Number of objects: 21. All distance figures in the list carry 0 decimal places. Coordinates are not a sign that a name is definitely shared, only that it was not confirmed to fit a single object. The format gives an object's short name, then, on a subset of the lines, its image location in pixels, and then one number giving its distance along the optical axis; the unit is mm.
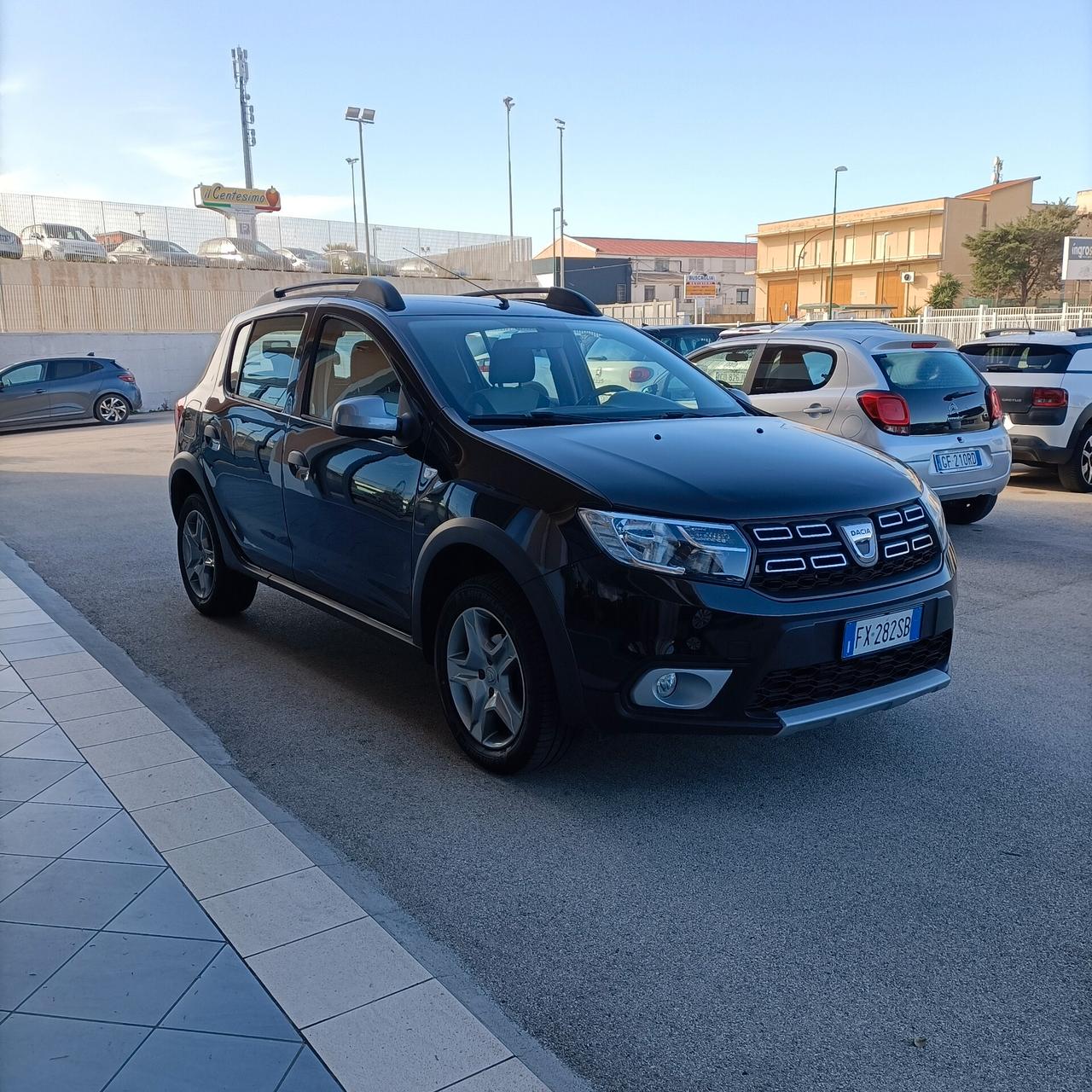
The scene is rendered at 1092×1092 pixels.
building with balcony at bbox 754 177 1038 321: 63031
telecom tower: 61594
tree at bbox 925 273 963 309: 60156
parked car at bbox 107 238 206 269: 37969
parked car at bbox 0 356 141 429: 21844
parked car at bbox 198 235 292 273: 39844
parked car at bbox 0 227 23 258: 34656
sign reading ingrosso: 32562
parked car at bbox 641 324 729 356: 15242
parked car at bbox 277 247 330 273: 42469
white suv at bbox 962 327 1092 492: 10586
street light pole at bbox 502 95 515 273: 58312
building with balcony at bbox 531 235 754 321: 77500
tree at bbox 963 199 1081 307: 59219
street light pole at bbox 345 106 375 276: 53719
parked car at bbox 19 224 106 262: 36000
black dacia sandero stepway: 3467
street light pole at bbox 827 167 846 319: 60750
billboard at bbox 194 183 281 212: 54344
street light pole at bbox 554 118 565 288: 62312
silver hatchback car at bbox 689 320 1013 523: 7965
